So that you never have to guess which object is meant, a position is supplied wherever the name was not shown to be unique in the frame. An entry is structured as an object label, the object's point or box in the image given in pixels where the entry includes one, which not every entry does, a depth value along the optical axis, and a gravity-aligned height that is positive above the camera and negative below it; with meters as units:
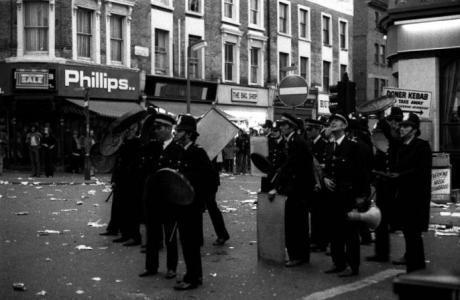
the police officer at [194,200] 7.15 -0.66
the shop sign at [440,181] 15.23 -0.94
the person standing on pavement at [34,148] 24.78 -0.30
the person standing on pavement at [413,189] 7.77 -0.58
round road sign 13.86 +1.02
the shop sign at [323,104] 43.62 +2.32
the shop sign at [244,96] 36.44 +2.43
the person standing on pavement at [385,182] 8.83 -0.59
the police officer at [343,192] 7.97 -0.63
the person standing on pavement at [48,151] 24.91 -0.42
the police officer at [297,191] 8.52 -0.66
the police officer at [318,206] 8.84 -0.92
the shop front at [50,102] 27.23 +1.56
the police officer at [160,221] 7.48 -0.93
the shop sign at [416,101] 13.65 +0.78
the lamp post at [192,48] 24.91 +3.62
